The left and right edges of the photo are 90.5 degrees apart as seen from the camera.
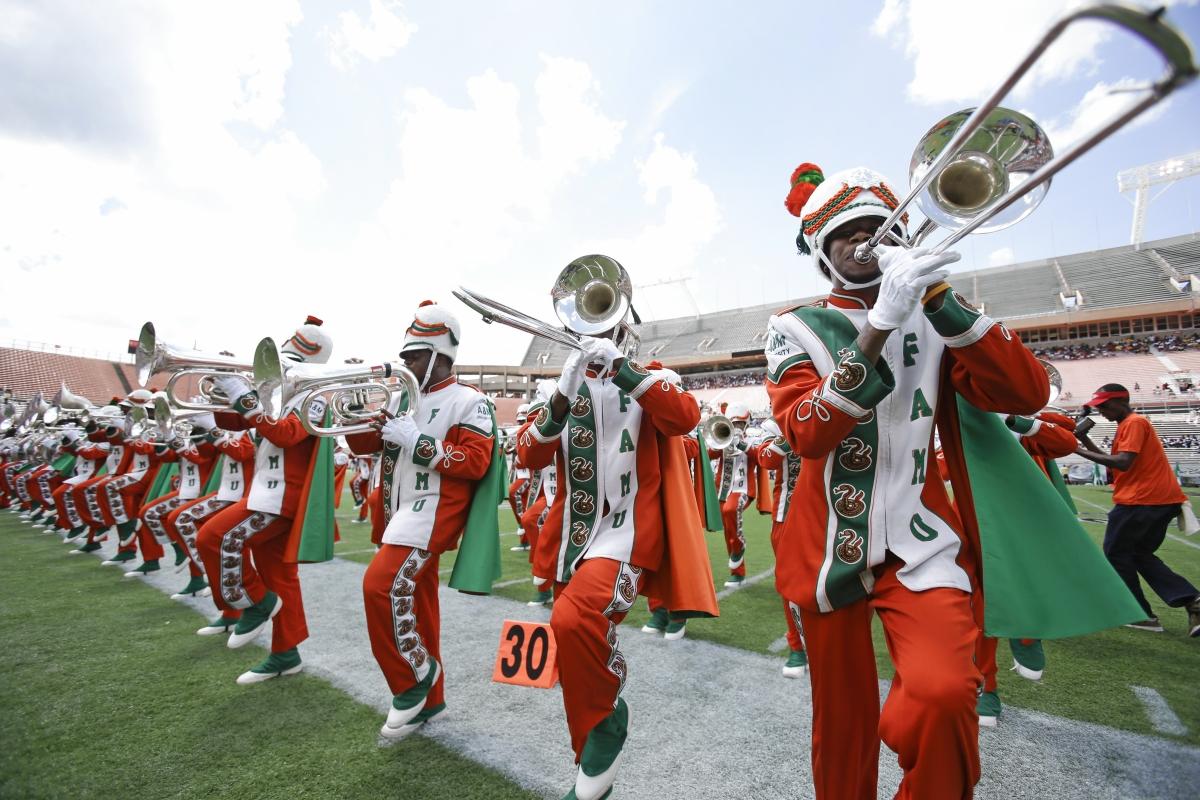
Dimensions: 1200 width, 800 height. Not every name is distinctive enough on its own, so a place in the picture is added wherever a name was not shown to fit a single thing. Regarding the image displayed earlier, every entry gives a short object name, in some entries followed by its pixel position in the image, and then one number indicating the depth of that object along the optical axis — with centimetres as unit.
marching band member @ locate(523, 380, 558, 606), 578
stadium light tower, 4512
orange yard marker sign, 322
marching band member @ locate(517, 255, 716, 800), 247
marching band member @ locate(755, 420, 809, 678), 395
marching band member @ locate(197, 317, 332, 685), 423
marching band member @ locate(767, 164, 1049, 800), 150
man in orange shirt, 521
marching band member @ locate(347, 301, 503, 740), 326
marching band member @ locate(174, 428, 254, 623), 519
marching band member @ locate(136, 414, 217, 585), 642
